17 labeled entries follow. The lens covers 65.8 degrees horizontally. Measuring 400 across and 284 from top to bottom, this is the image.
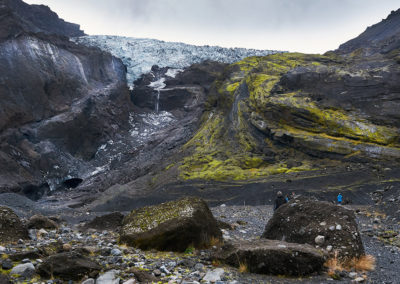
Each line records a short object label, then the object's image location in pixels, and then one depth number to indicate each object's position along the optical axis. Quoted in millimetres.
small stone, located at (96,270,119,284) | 5292
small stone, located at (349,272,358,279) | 6229
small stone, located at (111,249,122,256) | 7030
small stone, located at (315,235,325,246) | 7688
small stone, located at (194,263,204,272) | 6436
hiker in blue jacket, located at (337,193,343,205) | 22906
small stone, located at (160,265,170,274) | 6024
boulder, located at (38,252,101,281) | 5367
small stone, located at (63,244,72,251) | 7112
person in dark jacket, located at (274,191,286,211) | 13702
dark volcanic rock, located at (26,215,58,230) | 12398
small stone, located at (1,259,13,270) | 5498
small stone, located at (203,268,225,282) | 5719
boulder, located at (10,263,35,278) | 5312
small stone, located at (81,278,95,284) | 5253
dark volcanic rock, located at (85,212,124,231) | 13805
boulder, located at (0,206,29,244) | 8531
